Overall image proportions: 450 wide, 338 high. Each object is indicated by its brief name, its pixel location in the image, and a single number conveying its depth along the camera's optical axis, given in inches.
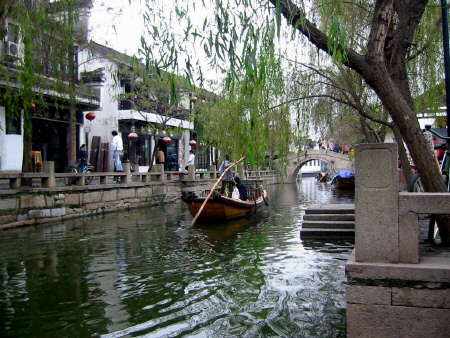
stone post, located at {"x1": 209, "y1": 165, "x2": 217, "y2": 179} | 871.1
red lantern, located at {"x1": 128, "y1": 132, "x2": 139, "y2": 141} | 776.9
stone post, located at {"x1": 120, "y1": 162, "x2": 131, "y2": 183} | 604.7
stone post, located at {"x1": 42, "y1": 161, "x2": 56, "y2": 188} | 462.0
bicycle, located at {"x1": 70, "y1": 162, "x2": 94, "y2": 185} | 539.9
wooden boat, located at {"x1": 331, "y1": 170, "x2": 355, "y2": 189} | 1059.3
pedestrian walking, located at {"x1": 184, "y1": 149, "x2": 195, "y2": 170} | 810.2
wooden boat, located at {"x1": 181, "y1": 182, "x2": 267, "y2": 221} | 444.8
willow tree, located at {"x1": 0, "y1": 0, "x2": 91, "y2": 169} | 240.4
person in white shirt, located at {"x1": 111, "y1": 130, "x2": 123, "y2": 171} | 624.1
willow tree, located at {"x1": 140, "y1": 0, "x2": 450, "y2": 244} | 150.1
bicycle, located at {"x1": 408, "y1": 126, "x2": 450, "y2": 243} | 170.8
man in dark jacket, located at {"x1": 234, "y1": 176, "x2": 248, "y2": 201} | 511.6
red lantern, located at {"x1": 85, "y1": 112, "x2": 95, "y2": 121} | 676.7
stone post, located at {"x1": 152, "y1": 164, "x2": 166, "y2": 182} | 709.9
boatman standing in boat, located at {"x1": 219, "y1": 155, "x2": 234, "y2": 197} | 510.0
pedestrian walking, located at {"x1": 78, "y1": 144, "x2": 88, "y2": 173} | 621.3
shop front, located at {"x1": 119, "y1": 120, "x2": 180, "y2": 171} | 837.8
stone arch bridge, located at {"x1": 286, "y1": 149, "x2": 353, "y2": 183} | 1421.0
